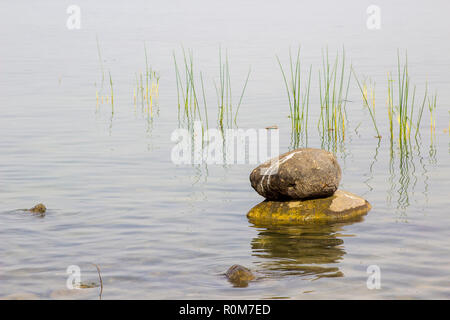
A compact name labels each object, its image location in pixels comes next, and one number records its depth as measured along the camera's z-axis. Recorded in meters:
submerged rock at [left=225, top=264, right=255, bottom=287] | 8.72
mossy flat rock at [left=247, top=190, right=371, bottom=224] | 11.54
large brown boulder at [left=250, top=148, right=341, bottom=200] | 11.62
